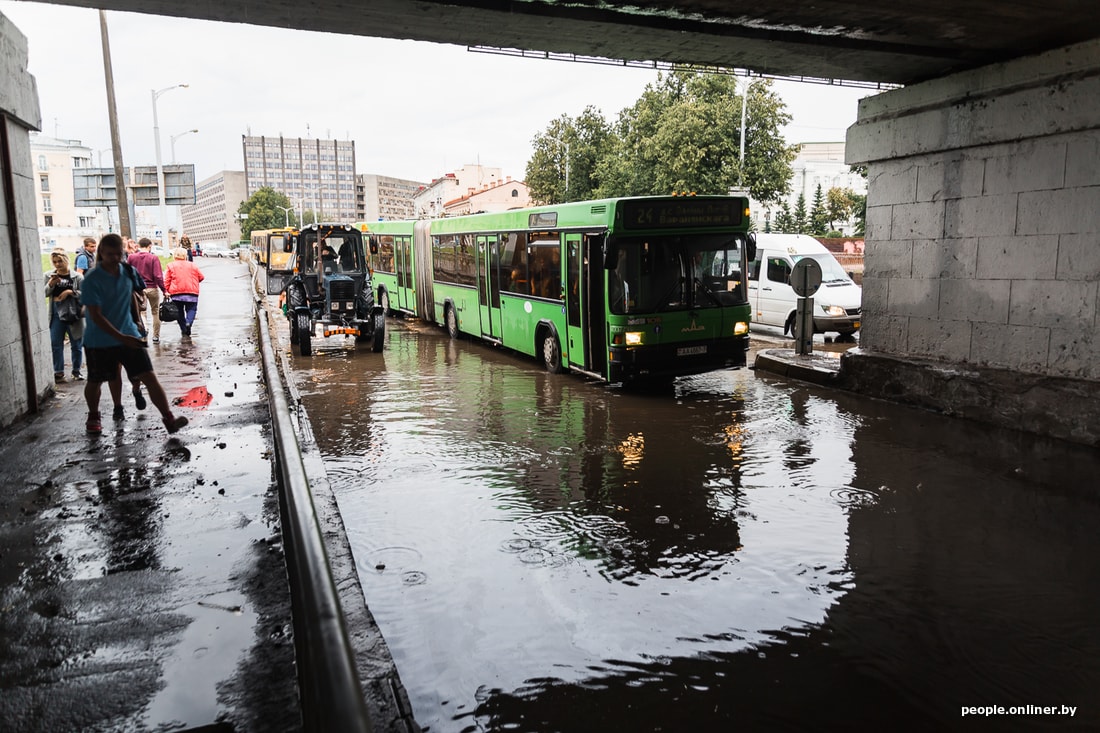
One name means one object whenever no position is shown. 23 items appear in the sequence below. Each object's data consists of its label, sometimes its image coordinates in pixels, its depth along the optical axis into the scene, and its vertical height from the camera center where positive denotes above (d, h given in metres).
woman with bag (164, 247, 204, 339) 16.16 -0.51
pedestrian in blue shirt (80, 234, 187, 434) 8.01 -0.78
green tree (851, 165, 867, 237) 67.56 +3.29
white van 16.81 -0.89
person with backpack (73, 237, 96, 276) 13.26 +0.03
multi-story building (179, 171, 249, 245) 189.38 +14.32
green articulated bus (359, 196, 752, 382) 11.38 -0.52
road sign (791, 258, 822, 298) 13.77 -0.50
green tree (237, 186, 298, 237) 133.50 +8.02
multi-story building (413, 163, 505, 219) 126.56 +11.67
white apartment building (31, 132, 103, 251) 91.44 +8.83
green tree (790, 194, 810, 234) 59.65 +2.35
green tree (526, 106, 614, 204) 58.31 +7.16
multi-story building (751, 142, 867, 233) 100.75 +9.35
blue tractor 16.12 -0.61
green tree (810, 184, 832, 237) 65.12 +2.78
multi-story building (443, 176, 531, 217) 102.75 +7.37
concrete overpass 8.30 +1.25
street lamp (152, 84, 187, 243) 34.75 +5.62
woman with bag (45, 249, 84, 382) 11.26 -0.70
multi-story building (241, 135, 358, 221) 183.52 +12.94
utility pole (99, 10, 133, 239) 24.33 +3.98
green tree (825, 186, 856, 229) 74.50 +4.22
